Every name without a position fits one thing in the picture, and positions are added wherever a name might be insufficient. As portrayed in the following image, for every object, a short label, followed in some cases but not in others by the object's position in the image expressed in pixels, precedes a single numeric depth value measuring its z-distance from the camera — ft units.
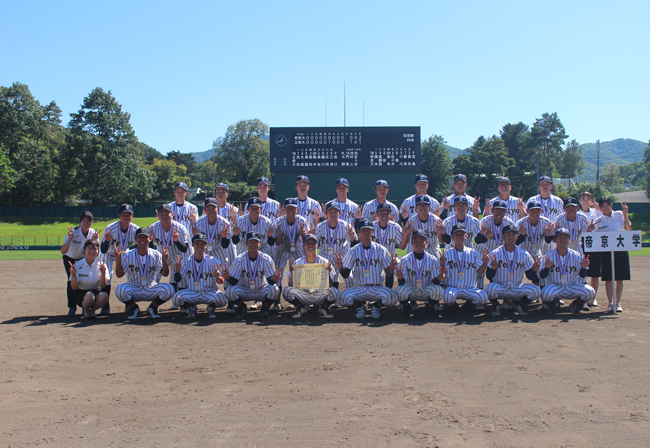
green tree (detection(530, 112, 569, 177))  241.76
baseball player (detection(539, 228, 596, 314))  25.91
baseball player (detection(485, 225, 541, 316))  25.76
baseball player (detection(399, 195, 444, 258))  28.09
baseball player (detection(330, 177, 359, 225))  30.76
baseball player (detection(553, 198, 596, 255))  28.60
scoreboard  81.97
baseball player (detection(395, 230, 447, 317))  25.71
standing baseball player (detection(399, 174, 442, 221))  30.96
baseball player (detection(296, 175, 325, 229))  31.75
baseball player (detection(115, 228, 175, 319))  25.99
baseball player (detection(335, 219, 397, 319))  25.90
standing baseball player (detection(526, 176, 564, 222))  30.94
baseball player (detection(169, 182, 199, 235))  30.45
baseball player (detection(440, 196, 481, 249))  28.12
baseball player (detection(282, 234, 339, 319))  25.75
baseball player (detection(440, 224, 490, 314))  25.49
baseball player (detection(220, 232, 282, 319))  26.08
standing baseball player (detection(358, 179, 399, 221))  30.19
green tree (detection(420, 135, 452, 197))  238.27
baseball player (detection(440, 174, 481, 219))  31.50
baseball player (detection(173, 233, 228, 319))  25.84
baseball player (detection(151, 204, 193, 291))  27.78
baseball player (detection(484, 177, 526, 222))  31.40
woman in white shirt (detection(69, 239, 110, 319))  25.85
